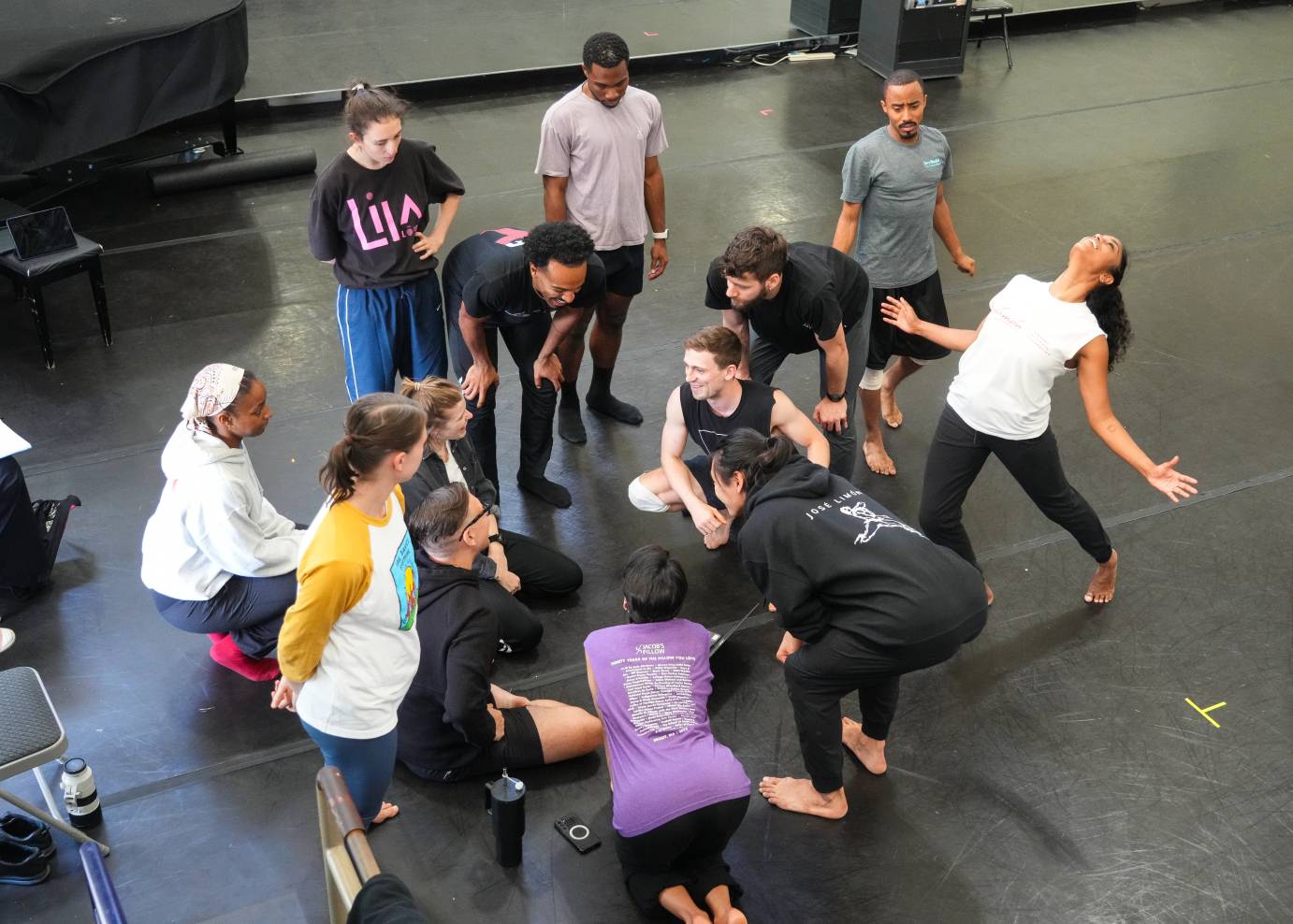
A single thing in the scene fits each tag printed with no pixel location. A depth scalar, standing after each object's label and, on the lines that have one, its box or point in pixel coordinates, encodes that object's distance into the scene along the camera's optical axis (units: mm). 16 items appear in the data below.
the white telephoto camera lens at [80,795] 3262
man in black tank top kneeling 3758
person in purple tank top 2943
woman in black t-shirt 4074
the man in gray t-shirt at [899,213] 4410
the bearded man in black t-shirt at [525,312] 3926
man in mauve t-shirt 4617
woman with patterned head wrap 3398
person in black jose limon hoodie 3010
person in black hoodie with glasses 3121
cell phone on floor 3289
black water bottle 3086
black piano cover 5820
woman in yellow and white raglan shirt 2537
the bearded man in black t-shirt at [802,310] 3857
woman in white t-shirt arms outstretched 3574
